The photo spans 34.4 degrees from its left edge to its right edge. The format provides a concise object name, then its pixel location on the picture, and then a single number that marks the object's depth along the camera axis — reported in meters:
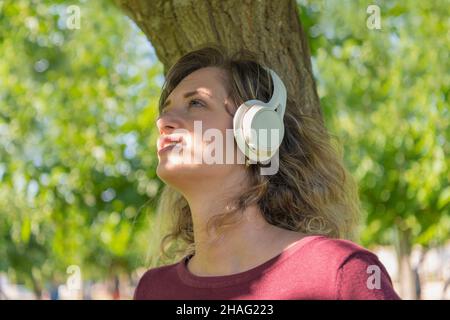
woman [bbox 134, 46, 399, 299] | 1.89
